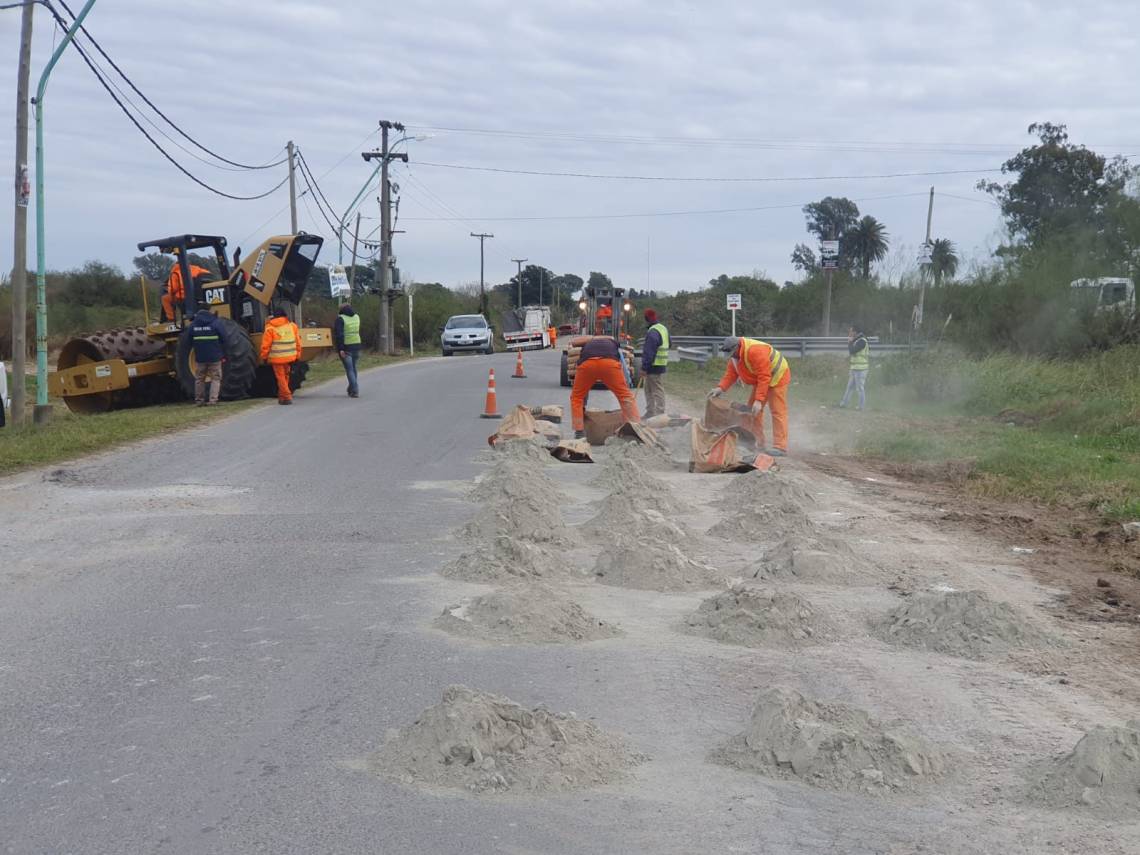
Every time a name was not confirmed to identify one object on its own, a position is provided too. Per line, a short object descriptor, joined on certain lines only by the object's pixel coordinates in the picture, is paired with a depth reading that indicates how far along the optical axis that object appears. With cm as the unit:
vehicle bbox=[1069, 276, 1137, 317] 2646
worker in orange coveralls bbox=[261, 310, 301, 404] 2194
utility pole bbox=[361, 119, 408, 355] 4841
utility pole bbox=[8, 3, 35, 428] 1756
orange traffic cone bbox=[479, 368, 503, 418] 1956
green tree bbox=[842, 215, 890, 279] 9900
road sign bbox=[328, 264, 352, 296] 3922
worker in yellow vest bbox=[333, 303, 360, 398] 2403
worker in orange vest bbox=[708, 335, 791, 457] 1473
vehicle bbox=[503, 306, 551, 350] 5331
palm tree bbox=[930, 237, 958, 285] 3537
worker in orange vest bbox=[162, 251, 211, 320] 2252
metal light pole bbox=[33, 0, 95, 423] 1762
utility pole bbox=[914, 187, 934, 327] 3025
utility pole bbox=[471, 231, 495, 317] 7994
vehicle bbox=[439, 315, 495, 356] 4825
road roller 2159
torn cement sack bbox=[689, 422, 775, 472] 1372
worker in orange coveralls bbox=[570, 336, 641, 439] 1534
